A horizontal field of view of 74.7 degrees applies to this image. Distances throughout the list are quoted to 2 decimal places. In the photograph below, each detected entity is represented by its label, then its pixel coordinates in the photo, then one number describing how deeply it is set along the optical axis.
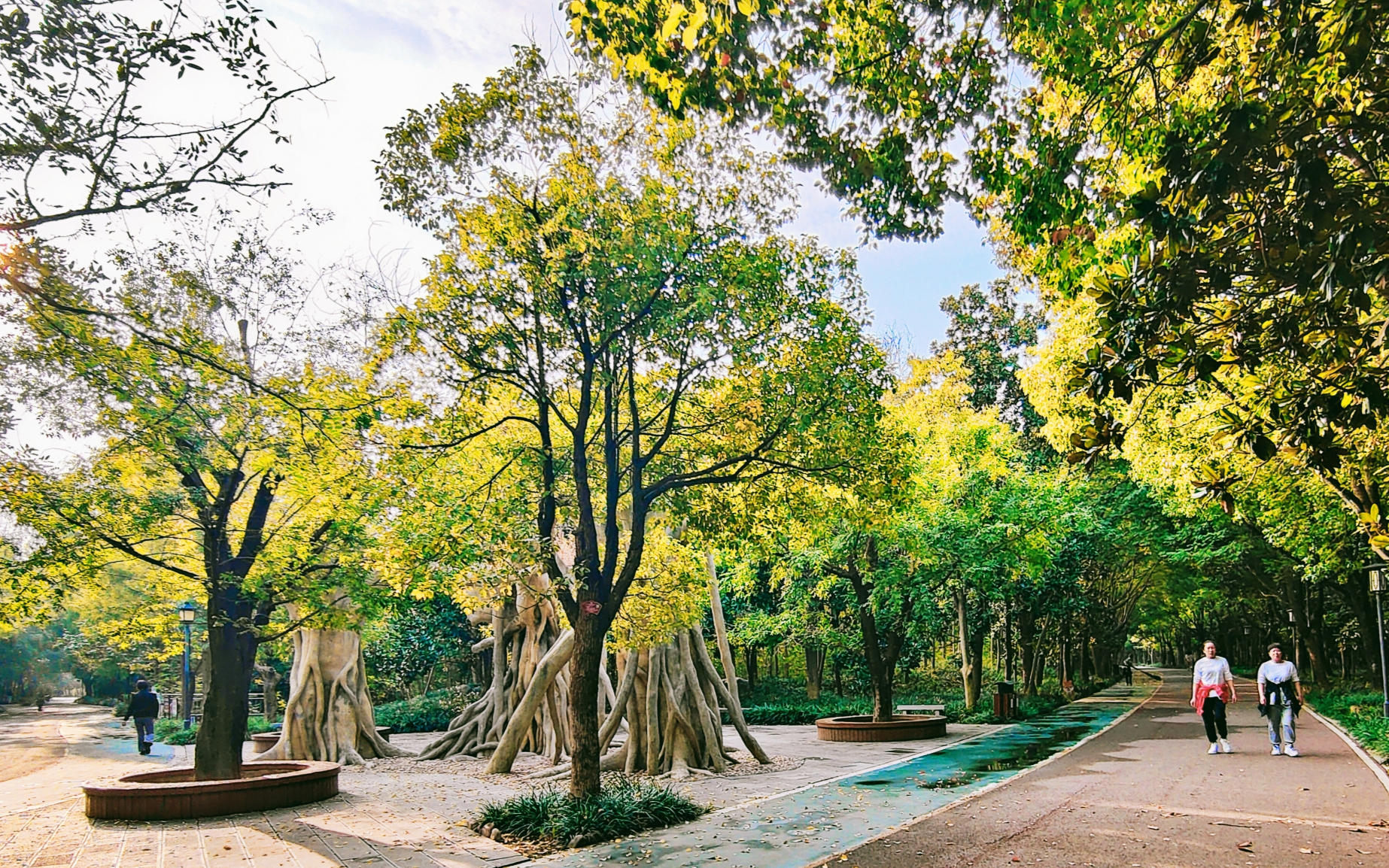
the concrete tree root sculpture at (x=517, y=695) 18.55
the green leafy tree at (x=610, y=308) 10.34
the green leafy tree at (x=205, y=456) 9.05
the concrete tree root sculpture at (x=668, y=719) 15.17
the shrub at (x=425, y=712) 28.25
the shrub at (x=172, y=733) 25.55
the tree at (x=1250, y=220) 4.25
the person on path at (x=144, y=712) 22.61
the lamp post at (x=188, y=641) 21.64
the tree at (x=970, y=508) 21.11
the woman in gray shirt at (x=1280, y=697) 14.21
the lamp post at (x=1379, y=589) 17.59
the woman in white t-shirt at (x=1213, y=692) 14.37
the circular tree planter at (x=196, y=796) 11.14
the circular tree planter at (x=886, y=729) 19.88
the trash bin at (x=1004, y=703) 24.30
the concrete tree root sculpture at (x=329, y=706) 18.55
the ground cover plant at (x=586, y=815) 9.61
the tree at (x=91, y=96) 5.44
